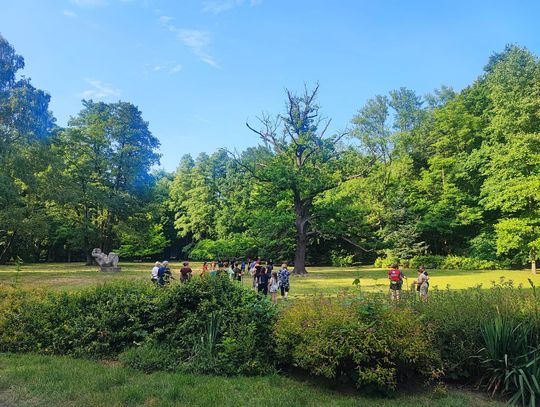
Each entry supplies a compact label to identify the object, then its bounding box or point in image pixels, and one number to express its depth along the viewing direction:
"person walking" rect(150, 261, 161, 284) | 14.90
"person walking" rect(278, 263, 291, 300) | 14.73
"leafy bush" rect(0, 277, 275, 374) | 6.04
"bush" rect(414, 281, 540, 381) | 5.52
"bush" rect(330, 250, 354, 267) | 44.05
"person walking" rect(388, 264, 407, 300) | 12.91
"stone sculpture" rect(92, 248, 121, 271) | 31.17
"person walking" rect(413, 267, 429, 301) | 12.60
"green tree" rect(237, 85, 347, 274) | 29.78
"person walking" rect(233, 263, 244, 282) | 18.70
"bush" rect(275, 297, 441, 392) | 4.98
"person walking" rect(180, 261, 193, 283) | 13.65
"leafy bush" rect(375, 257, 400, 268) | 38.14
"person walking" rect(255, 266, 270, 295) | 14.26
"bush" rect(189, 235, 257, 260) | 42.15
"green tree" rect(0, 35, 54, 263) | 25.20
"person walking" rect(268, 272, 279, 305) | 14.95
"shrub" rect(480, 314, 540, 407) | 4.93
